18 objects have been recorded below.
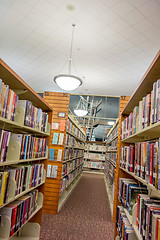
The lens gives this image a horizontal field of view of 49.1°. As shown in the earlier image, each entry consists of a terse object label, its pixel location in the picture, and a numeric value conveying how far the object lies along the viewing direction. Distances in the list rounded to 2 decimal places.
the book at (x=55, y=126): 3.85
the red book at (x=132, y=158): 1.87
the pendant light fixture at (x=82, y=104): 9.93
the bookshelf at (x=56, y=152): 3.63
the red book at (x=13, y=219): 1.68
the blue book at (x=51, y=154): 3.74
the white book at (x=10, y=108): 1.55
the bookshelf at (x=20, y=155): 1.52
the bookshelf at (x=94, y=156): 10.46
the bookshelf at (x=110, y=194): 4.21
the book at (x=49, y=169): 3.70
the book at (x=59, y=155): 3.73
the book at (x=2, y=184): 1.46
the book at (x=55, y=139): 3.79
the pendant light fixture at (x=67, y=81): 4.01
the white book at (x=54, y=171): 3.69
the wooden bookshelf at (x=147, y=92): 1.22
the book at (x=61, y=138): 3.78
